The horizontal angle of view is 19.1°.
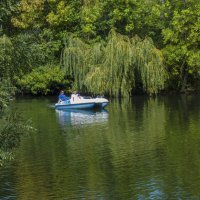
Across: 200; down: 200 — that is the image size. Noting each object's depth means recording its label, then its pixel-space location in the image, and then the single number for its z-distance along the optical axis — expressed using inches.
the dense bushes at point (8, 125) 584.4
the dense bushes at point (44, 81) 2223.2
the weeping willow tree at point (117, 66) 1919.3
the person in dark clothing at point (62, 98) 1813.7
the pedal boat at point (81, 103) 1694.1
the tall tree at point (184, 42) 2091.5
